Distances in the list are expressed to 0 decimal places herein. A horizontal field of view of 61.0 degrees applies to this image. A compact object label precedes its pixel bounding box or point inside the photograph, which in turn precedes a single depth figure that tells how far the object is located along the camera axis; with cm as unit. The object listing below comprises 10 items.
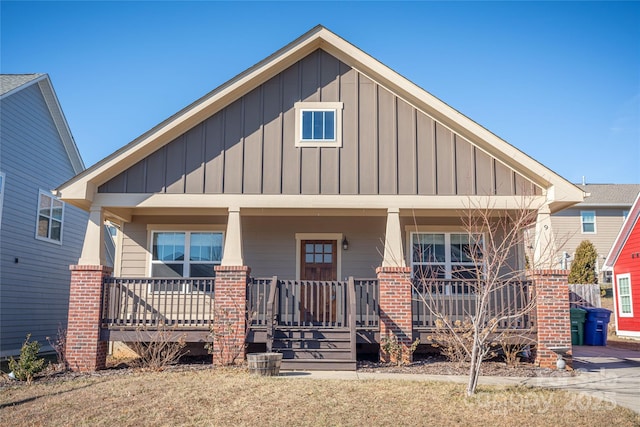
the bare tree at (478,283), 810
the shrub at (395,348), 1095
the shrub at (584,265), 2584
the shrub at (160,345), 1074
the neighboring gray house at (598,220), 3030
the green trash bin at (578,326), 1623
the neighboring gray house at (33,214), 1479
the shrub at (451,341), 1047
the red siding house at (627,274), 1938
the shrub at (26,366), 985
